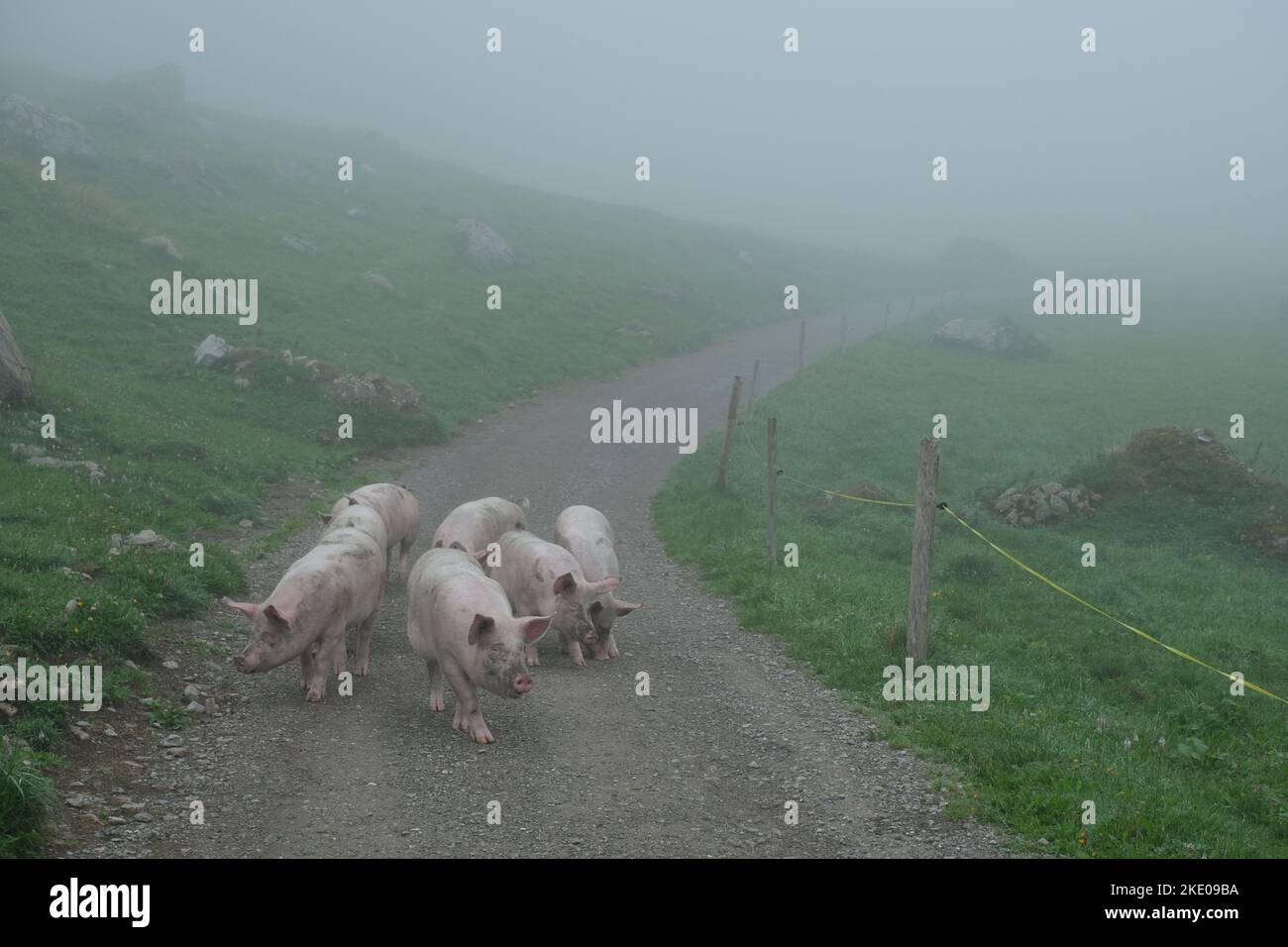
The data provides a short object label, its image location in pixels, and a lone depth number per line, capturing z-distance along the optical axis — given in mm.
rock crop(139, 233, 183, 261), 31062
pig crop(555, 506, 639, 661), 12016
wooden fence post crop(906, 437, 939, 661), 11070
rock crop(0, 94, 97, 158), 36719
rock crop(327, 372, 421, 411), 23453
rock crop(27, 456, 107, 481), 14984
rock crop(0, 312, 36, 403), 16750
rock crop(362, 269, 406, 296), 36719
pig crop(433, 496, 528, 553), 13055
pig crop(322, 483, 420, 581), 13734
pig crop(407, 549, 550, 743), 9281
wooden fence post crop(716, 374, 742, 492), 20281
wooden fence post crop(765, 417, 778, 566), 15656
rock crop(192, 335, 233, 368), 23562
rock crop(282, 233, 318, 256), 38875
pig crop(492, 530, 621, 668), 11703
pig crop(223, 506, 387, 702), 9664
